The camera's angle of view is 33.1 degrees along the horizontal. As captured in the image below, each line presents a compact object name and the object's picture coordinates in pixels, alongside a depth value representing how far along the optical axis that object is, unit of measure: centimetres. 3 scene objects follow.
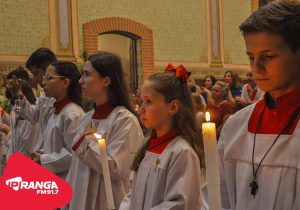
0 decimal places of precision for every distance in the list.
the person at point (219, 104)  530
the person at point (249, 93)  586
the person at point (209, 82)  866
